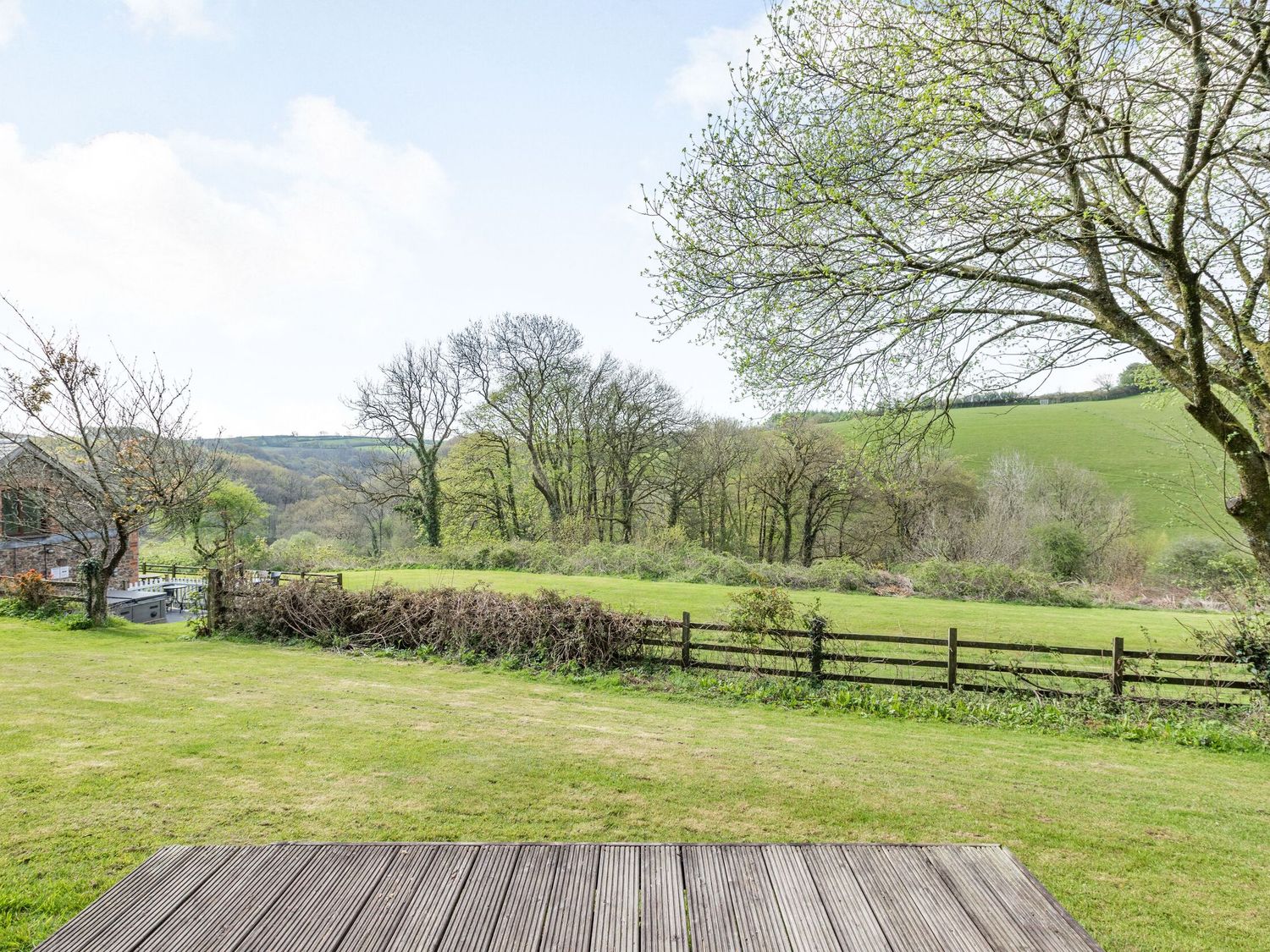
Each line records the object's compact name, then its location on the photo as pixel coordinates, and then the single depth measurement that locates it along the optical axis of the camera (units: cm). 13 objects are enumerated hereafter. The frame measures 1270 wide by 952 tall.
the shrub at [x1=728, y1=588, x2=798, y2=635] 1048
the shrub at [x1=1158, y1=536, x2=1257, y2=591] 2275
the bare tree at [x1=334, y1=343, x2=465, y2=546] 3142
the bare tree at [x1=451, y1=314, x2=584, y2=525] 3144
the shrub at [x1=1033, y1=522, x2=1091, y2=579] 2470
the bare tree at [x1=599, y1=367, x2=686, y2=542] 3198
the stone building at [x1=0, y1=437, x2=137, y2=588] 1961
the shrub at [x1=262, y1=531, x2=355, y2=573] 2588
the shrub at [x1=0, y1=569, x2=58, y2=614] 1487
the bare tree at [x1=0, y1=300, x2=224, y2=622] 1391
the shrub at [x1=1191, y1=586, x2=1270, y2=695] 841
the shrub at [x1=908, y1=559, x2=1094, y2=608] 2105
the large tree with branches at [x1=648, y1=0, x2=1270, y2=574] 532
